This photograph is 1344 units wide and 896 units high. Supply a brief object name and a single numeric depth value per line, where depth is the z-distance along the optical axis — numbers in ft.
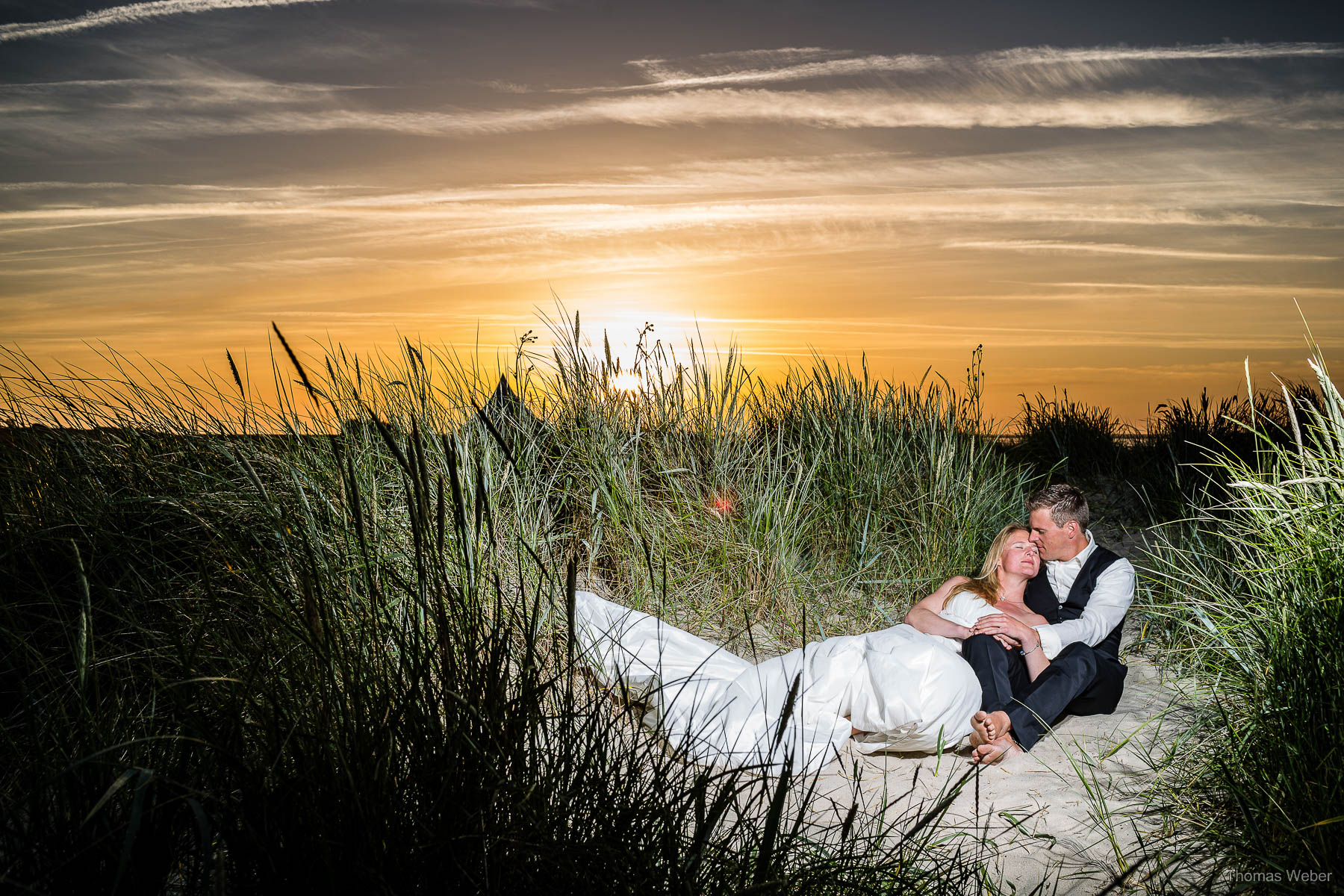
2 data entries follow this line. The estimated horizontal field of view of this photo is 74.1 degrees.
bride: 11.86
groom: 12.30
